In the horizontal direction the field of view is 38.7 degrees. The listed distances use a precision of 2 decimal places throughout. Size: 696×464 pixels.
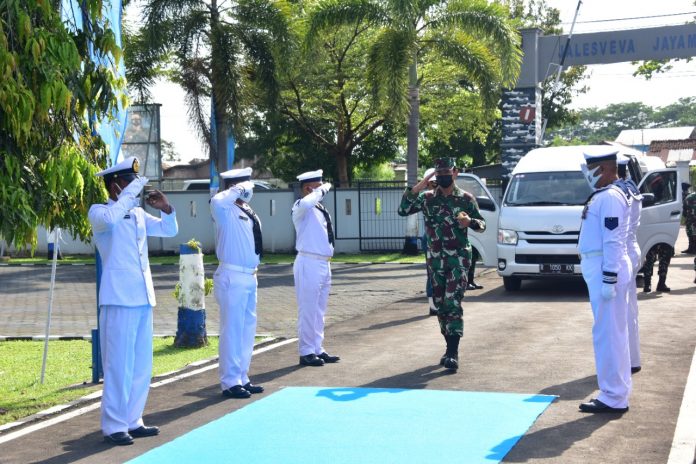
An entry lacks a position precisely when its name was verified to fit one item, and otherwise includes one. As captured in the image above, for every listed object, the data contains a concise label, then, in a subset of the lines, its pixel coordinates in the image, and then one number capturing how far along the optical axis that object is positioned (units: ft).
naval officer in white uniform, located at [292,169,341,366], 34.65
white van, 53.67
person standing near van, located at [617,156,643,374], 28.55
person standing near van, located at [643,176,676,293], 54.19
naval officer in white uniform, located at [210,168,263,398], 29.66
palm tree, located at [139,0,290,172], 86.48
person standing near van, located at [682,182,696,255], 80.33
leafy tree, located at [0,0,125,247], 23.62
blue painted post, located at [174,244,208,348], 39.17
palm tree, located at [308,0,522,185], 86.79
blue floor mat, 22.52
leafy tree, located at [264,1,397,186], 119.24
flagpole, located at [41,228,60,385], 31.22
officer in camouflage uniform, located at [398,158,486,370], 32.76
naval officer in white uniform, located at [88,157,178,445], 24.58
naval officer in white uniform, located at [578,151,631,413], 25.85
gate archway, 92.84
